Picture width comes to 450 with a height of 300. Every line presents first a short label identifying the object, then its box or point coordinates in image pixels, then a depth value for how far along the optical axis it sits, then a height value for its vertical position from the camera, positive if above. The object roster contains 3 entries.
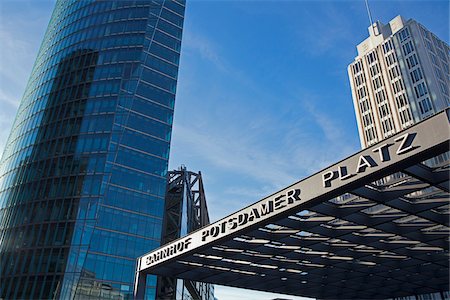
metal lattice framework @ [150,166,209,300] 62.78 +19.80
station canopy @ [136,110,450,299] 12.78 +4.48
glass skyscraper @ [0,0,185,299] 54.47 +26.47
